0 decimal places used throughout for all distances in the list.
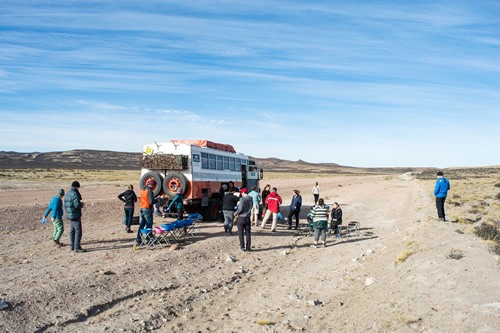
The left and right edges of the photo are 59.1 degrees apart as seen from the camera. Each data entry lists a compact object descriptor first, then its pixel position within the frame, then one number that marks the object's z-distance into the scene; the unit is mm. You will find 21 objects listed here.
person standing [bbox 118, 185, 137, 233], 15555
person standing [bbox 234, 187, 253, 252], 13172
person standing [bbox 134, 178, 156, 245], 13227
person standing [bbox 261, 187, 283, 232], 17281
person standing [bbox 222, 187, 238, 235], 15172
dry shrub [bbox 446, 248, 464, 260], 10167
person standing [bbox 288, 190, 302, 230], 17812
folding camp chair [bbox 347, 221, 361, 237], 16625
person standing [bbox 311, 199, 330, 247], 14094
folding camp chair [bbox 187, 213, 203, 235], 15484
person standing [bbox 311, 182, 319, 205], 25062
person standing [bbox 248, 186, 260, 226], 18531
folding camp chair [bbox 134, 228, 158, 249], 13078
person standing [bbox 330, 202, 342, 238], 16219
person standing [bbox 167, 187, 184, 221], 17125
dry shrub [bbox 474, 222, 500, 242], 13881
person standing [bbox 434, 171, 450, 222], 15883
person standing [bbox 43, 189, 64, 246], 12625
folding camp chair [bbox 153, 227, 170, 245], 13172
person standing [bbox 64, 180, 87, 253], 12008
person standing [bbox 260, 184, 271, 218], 19703
